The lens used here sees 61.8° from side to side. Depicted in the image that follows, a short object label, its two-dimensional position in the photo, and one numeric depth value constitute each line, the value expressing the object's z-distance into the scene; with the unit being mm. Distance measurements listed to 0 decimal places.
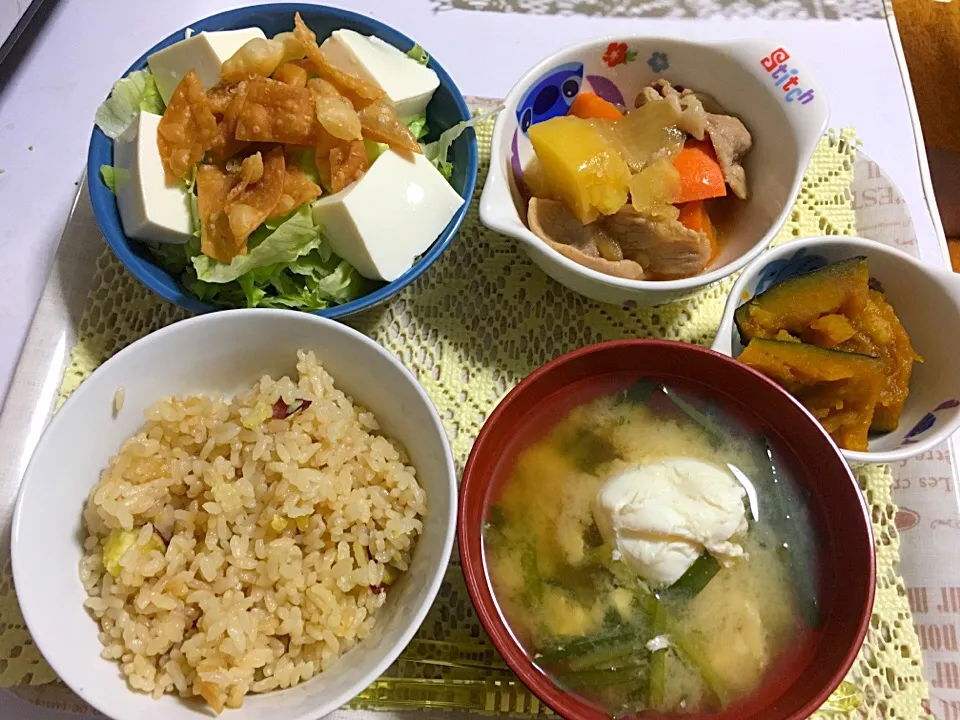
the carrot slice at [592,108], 310
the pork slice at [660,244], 279
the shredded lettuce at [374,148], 290
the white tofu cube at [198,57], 281
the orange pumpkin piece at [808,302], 267
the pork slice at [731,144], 299
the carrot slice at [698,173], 293
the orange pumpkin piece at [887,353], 269
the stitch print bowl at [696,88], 268
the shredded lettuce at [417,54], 307
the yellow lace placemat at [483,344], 245
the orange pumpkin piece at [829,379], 258
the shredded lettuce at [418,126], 311
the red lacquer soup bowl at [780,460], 221
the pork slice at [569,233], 277
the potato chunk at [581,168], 275
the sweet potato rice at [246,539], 217
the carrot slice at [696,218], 295
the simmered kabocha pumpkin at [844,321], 267
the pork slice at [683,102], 297
